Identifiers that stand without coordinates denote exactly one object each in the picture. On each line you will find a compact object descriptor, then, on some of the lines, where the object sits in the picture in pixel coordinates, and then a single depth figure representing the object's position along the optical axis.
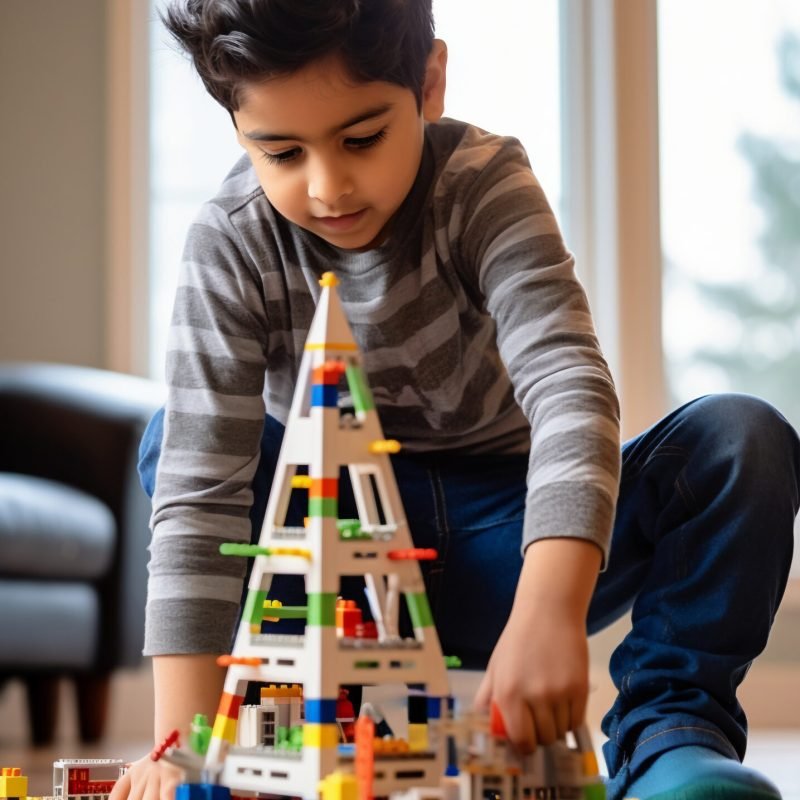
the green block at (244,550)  1.29
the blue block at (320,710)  1.26
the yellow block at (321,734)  1.25
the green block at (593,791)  1.31
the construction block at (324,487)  1.28
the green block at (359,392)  1.31
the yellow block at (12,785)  1.42
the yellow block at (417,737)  1.28
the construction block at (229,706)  1.32
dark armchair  2.76
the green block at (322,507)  1.28
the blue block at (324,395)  1.29
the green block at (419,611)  1.30
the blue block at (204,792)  1.29
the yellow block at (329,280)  1.32
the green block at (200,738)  1.34
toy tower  1.26
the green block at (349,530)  1.29
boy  1.44
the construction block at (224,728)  1.31
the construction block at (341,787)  1.21
